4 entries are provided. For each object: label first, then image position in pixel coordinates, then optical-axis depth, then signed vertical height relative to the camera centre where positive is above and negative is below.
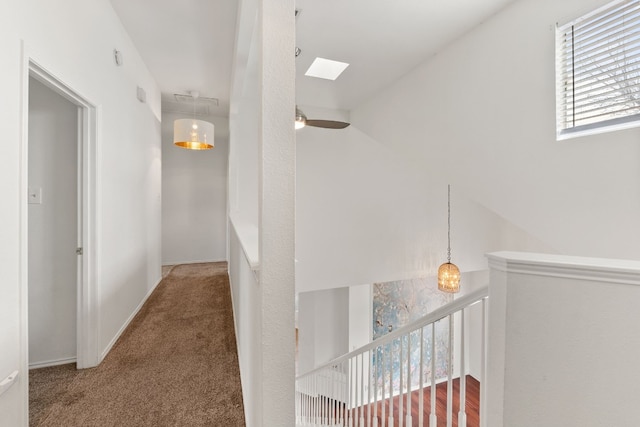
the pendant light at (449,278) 4.15 -0.99
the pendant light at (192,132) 3.56 +0.97
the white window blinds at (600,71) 1.79 +0.94
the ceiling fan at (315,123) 2.76 +0.95
